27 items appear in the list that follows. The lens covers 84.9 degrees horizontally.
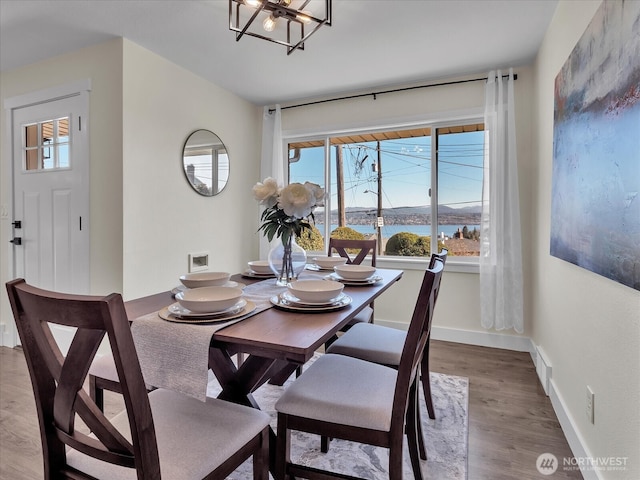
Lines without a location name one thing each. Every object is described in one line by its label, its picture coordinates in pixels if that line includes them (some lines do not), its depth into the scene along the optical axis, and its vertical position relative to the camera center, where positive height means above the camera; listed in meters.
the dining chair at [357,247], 2.63 -0.11
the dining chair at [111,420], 0.72 -0.47
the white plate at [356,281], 1.83 -0.25
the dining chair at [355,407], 1.13 -0.58
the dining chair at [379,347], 1.65 -0.56
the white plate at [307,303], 1.35 -0.27
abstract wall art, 1.10 +0.33
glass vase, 1.73 -0.14
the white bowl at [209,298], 1.16 -0.23
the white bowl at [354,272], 1.86 -0.21
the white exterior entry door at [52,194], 2.72 +0.33
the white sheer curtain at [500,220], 2.88 +0.11
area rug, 1.55 -1.05
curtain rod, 3.09 +1.38
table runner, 0.98 -0.35
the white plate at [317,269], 2.28 -0.23
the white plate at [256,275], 2.04 -0.24
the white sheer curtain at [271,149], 3.83 +0.93
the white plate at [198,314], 1.16 -0.27
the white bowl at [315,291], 1.35 -0.23
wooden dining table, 0.98 -0.30
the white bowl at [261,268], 2.06 -0.20
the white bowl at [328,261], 2.31 -0.19
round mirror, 3.09 +0.66
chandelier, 1.63 +1.35
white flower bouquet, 1.51 +0.13
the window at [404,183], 3.25 +0.51
